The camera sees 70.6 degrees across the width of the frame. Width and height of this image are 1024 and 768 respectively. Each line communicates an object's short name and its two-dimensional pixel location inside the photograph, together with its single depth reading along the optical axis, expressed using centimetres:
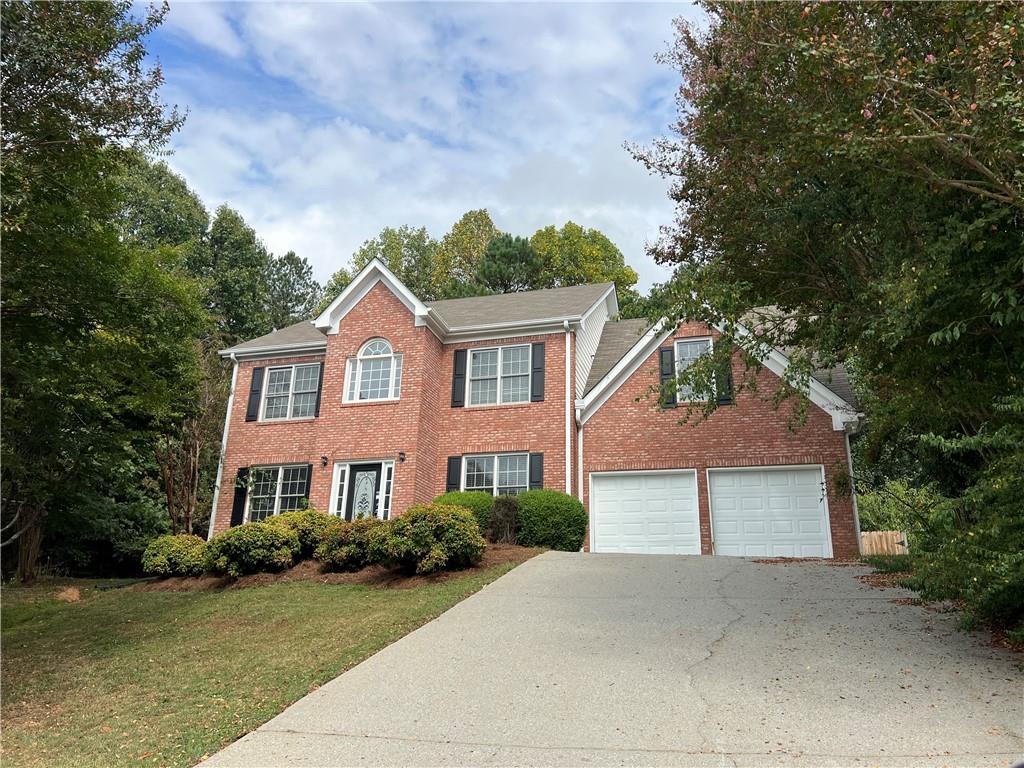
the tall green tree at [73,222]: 746
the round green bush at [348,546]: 1270
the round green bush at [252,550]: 1311
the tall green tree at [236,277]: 3709
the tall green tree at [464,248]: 4025
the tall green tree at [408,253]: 4131
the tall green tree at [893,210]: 593
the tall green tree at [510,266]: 3536
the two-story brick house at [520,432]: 1551
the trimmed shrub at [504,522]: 1470
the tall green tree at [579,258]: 3688
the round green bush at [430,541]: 1179
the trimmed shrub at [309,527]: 1369
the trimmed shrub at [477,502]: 1488
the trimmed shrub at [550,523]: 1488
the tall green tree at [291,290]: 4081
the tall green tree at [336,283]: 4150
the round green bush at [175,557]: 1405
